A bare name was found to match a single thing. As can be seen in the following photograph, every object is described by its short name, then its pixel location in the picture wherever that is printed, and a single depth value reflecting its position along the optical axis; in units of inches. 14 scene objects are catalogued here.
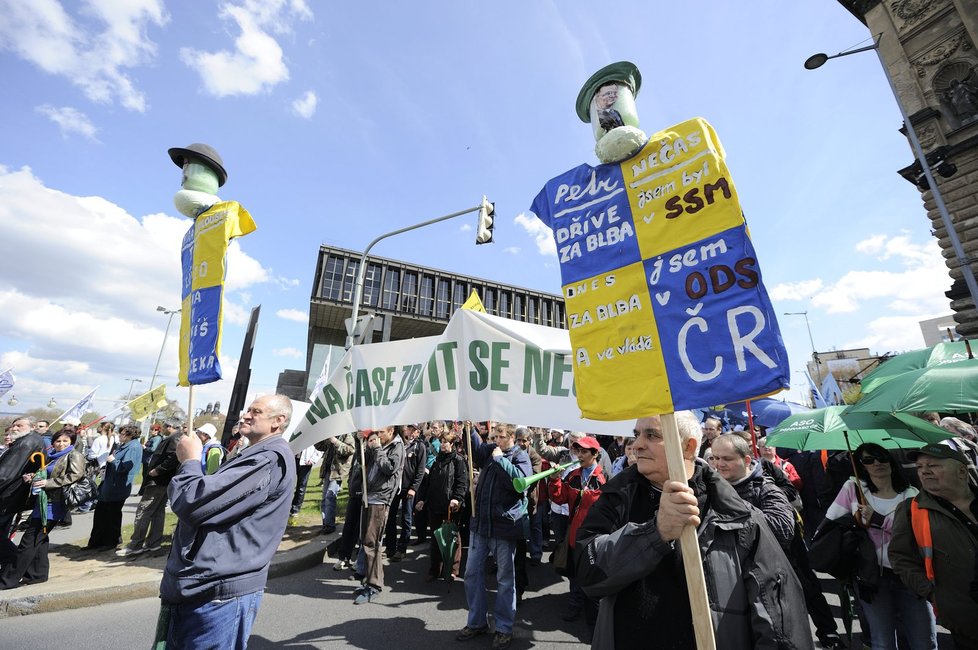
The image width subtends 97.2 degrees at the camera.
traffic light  399.2
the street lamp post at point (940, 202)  374.3
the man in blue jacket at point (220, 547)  89.7
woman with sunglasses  121.0
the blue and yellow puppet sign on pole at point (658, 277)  75.0
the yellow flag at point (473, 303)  209.3
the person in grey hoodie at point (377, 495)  213.3
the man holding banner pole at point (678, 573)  66.7
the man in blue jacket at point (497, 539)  165.3
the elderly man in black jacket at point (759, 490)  128.6
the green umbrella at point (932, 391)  129.4
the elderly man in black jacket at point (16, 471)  202.5
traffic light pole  407.2
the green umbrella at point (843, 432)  156.5
